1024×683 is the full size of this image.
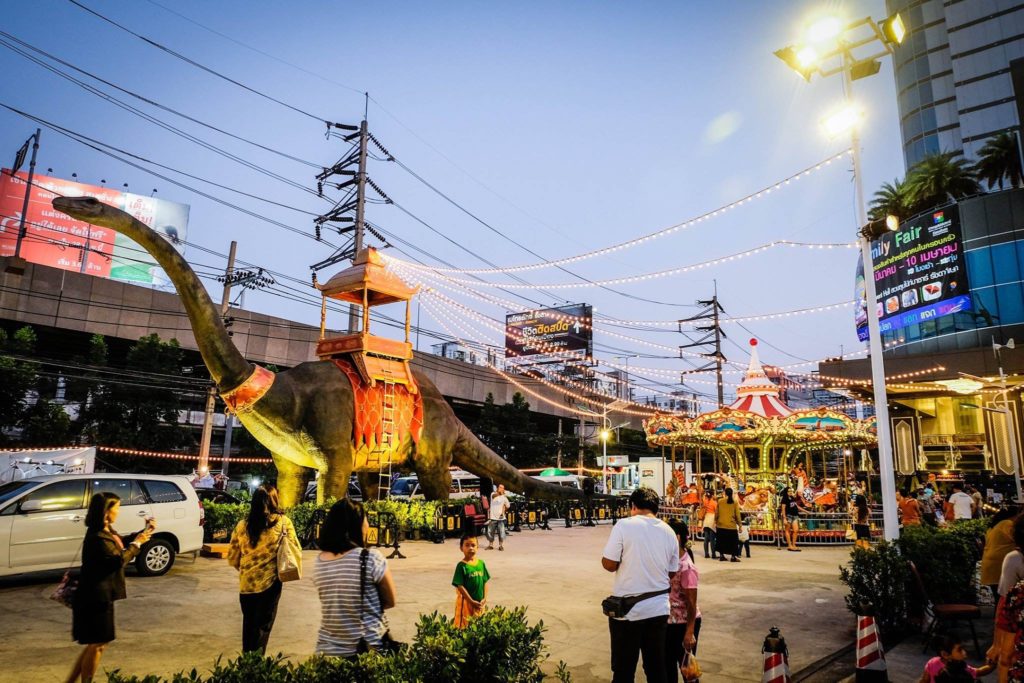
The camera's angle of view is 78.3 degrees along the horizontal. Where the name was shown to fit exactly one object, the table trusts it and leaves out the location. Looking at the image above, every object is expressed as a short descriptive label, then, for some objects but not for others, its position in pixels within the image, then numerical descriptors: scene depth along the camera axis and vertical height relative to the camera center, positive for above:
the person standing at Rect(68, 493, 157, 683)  4.72 -0.97
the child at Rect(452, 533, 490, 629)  5.73 -1.07
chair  6.47 -1.39
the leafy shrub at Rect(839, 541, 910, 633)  7.62 -1.31
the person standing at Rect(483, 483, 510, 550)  15.12 -1.17
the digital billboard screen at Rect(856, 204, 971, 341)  33.72 +11.38
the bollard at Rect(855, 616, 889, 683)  5.55 -1.56
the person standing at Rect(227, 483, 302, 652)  4.84 -0.76
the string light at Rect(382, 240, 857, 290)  14.93 +5.42
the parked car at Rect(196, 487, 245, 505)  15.20 -0.88
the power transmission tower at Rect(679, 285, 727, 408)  38.31 +9.02
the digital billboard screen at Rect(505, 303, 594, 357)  49.72 +10.92
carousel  19.44 +1.09
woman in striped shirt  3.71 -0.75
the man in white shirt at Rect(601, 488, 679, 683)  4.49 -0.82
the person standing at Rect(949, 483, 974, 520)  14.77 -0.68
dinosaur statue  9.91 +1.07
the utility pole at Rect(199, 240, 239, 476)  20.07 +1.76
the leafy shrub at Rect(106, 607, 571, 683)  3.19 -1.07
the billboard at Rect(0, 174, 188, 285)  45.84 +17.20
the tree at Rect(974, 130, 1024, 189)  37.44 +18.67
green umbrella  30.91 -0.26
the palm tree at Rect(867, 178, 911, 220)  41.60 +18.68
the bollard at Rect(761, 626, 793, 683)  4.93 -1.46
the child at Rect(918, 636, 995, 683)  4.29 -1.30
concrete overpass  23.78 +5.84
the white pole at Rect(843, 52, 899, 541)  8.88 +1.49
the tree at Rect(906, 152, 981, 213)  39.59 +18.26
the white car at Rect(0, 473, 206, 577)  8.88 -0.91
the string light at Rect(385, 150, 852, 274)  12.29 +5.57
